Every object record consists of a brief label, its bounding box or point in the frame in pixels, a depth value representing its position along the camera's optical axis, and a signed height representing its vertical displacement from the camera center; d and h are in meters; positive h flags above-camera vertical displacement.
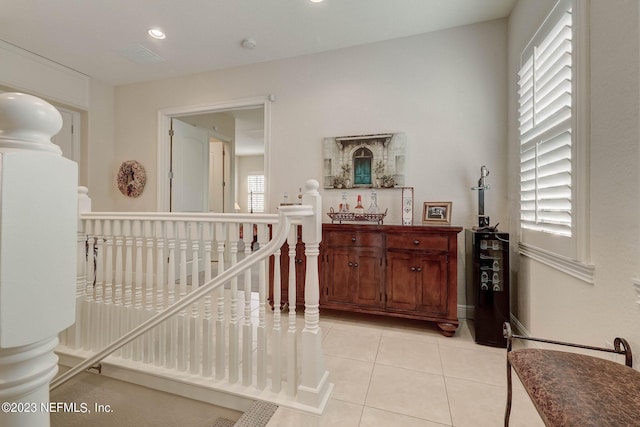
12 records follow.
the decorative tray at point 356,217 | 2.78 -0.04
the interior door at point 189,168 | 4.07 +0.67
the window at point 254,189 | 9.80 +0.81
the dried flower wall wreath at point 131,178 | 3.98 +0.48
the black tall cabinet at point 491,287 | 2.24 -0.59
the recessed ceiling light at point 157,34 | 2.89 +1.85
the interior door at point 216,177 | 5.57 +0.69
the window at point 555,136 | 1.51 +0.49
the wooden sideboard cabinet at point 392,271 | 2.40 -0.52
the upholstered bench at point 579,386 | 0.81 -0.57
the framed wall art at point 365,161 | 2.95 +0.56
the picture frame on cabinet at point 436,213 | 2.69 +0.00
